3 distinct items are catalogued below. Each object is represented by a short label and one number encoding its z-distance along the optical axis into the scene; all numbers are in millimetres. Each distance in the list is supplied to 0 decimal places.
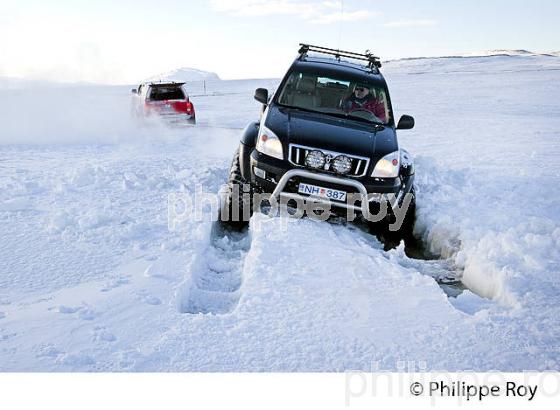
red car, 11617
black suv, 4520
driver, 5583
